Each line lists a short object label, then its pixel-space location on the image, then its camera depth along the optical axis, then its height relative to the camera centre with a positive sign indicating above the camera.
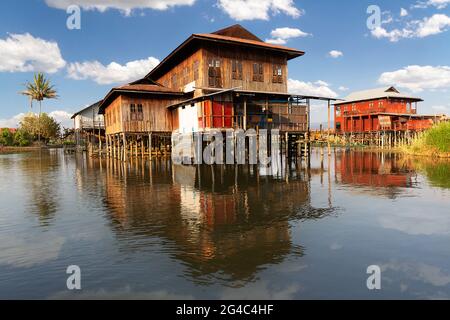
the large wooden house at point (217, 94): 25.28 +4.55
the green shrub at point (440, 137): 29.62 +0.28
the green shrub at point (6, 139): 64.94 +2.02
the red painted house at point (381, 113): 51.31 +4.73
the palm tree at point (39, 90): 70.44 +12.45
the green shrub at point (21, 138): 66.19 +2.18
